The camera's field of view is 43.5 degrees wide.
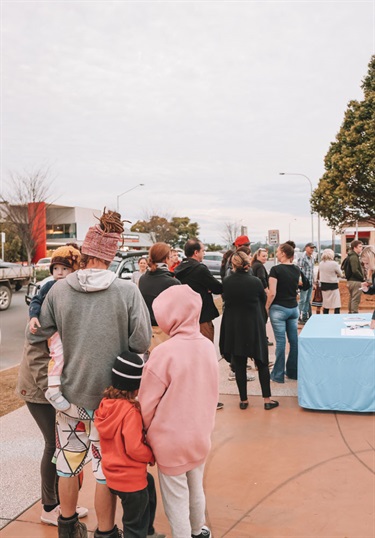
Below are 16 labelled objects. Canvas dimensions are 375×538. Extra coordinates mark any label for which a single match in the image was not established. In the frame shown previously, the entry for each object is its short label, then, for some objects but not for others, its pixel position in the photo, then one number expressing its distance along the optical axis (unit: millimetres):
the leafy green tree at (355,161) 18734
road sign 20250
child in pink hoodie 2430
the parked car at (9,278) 14797
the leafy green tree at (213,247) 75688
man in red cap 7180
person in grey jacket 2551
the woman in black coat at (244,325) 5105
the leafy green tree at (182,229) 70075
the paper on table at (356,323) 5602
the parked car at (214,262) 24469
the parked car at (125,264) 14297
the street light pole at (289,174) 36306
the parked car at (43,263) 28484
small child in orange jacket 2371
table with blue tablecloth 4895
